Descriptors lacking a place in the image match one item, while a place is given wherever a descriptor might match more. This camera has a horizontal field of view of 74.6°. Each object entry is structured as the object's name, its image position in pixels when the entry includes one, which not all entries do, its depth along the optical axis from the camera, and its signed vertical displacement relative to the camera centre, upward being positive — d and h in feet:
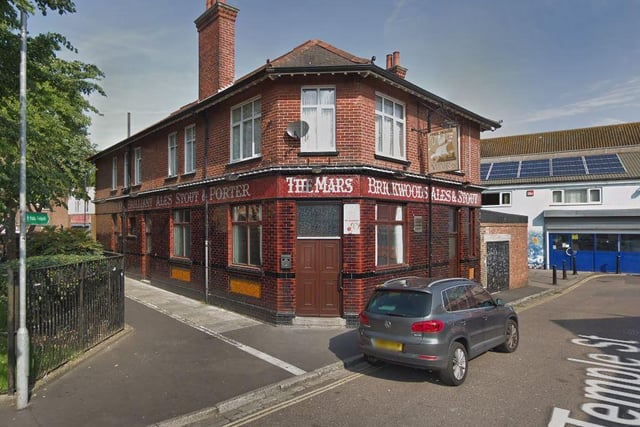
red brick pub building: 33.65 +3.61
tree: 22.21 +9.41
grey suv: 20.77 -5.45
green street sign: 30.67 +0.44
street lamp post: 17.94 -2.11
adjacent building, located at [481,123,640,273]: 83.46 +4.84
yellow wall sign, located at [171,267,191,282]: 46.62 -5.79
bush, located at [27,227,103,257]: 45.78 -2.16
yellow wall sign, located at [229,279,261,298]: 36.06 -5.71
